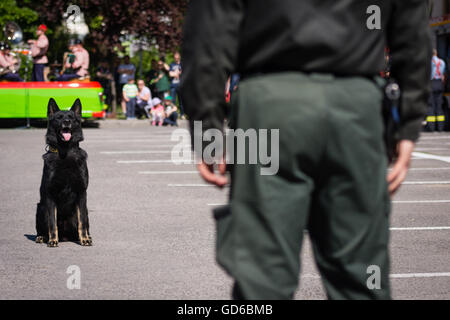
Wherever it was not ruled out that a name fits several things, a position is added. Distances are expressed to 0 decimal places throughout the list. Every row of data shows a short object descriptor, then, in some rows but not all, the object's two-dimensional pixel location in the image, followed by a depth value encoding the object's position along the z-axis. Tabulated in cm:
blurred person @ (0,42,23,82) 2177
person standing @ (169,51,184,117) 2483
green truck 2134
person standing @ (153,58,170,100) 2508
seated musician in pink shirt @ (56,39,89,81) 2172
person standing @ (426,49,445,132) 1986
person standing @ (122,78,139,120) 2473
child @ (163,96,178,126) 2292
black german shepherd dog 662
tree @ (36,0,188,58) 2730
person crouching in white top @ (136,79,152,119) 2489
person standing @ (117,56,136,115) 2583
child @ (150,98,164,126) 2320
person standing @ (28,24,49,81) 2133
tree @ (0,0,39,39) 3803
